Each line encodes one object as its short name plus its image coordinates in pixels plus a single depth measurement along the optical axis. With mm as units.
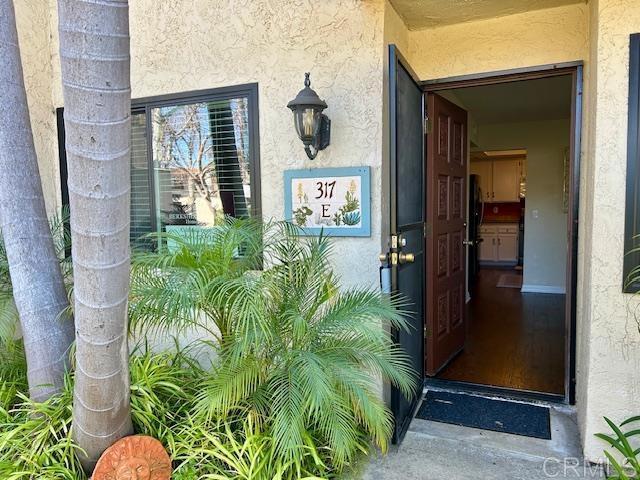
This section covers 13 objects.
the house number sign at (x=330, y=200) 2756
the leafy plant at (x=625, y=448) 2115
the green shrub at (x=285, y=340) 2004
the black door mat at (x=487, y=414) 2758
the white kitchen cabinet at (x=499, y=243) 9727
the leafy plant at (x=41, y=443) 1972
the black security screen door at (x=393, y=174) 2354
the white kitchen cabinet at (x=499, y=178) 9883
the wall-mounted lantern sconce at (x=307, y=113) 2551
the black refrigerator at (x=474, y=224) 7250
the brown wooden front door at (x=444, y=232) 3365
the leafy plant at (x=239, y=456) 2092
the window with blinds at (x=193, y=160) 3178
